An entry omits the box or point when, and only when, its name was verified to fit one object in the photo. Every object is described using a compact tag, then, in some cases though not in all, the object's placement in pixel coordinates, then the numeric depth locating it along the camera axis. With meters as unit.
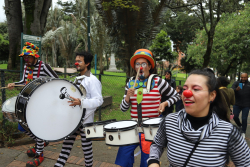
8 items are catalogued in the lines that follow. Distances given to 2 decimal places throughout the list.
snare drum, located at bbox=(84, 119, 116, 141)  2.49
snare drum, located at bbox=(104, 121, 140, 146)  2.27
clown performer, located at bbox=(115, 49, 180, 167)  2.54
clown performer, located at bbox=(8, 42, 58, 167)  3.55
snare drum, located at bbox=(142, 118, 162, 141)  2.19
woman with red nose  1.41
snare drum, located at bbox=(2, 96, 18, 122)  3.05
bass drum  2.60
